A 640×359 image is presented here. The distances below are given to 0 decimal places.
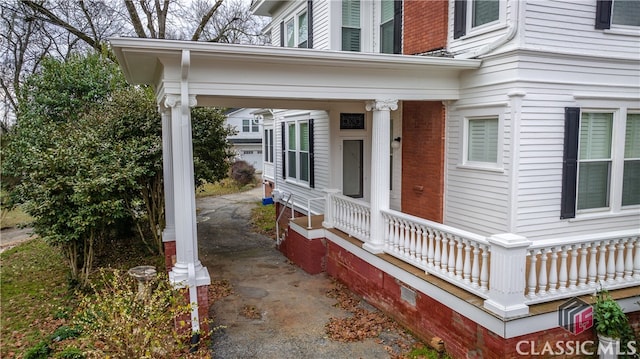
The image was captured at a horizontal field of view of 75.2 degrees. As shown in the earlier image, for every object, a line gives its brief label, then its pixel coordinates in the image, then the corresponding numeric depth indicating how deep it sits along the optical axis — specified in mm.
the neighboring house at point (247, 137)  33000
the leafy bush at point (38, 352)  5828
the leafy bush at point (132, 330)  4266
